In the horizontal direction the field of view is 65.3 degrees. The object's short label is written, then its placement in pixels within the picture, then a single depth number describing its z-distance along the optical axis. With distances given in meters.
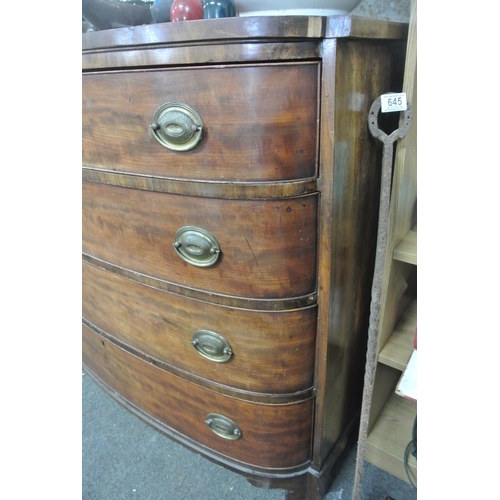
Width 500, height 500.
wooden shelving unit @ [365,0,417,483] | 0.71
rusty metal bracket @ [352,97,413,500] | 0.64
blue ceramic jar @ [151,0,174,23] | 0.68
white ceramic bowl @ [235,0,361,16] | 0.60
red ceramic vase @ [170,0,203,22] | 0.65
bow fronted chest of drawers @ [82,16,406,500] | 0.58
